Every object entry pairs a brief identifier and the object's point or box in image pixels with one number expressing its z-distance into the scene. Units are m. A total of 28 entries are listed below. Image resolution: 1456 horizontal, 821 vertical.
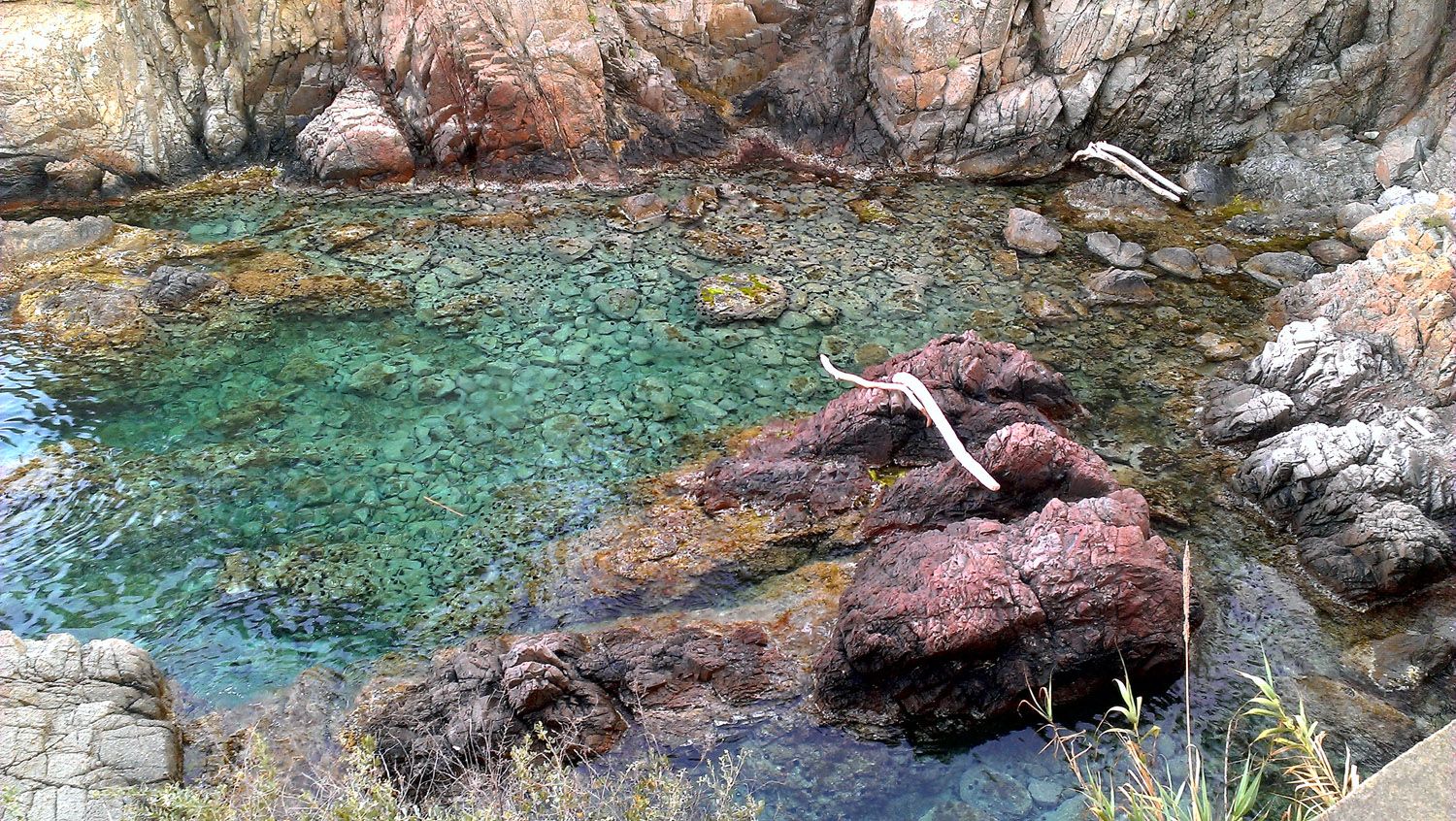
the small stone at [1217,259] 14.63
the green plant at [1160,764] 6.99
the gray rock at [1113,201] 16.23
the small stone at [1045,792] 7.09
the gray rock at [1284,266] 14.20
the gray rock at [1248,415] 10.84
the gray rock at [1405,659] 8.04
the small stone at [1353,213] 15.11
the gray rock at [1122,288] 13.87
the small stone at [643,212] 15.79
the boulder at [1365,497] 8.85
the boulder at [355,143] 16.31
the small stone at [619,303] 13.55
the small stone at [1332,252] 14.44
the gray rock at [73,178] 15.73
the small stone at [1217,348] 12.55
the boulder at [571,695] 7.22
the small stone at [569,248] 14.87
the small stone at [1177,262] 14.47
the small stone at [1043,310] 13.44
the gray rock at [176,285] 13.27
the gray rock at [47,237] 14.23
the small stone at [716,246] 14.97
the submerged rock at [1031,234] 15.09
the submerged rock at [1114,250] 14.70
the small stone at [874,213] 16.08
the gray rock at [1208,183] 16.42
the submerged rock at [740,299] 13.37
